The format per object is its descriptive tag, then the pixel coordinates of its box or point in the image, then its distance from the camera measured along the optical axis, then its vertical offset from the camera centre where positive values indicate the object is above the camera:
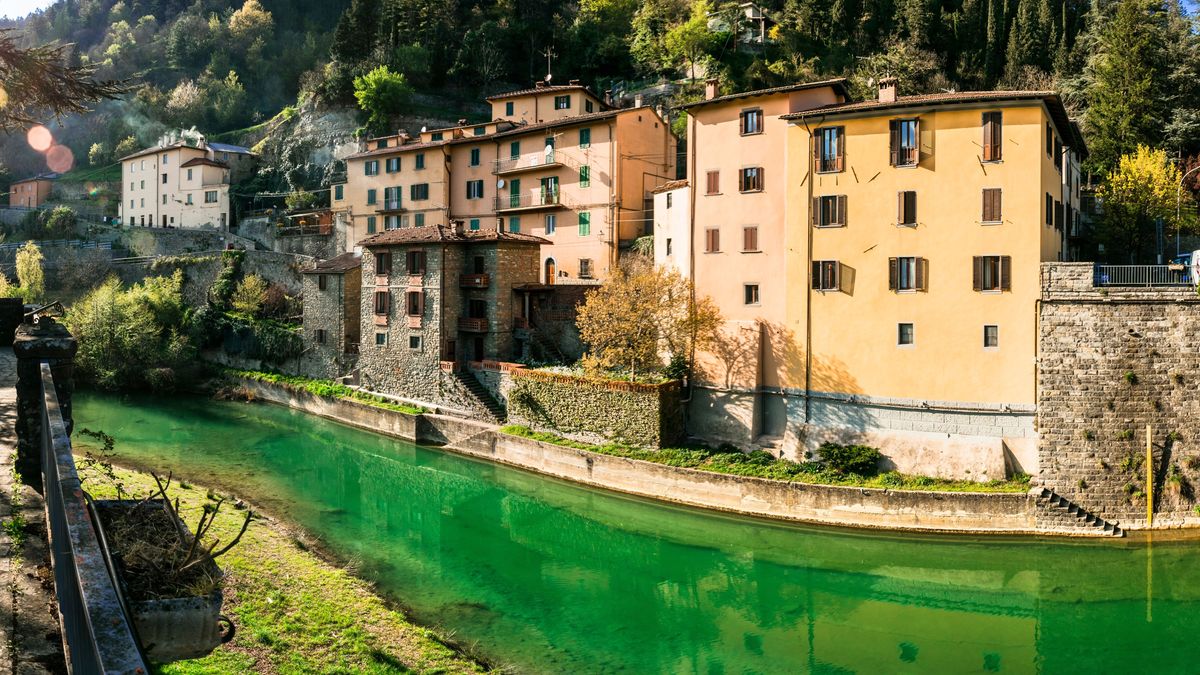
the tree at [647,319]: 24.88 +0.41
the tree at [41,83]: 11.51 +3.56
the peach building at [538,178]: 33.88 +7.14
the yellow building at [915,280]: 21.22 +1.45
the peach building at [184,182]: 54.78 +10.35
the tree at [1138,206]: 27.16 +4.20
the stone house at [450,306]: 30.73 +1.01
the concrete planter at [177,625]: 5.76 -2.09
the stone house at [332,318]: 35.66 +0.64
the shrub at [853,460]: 21.97 -3.40
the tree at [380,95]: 49.41 +14.33
